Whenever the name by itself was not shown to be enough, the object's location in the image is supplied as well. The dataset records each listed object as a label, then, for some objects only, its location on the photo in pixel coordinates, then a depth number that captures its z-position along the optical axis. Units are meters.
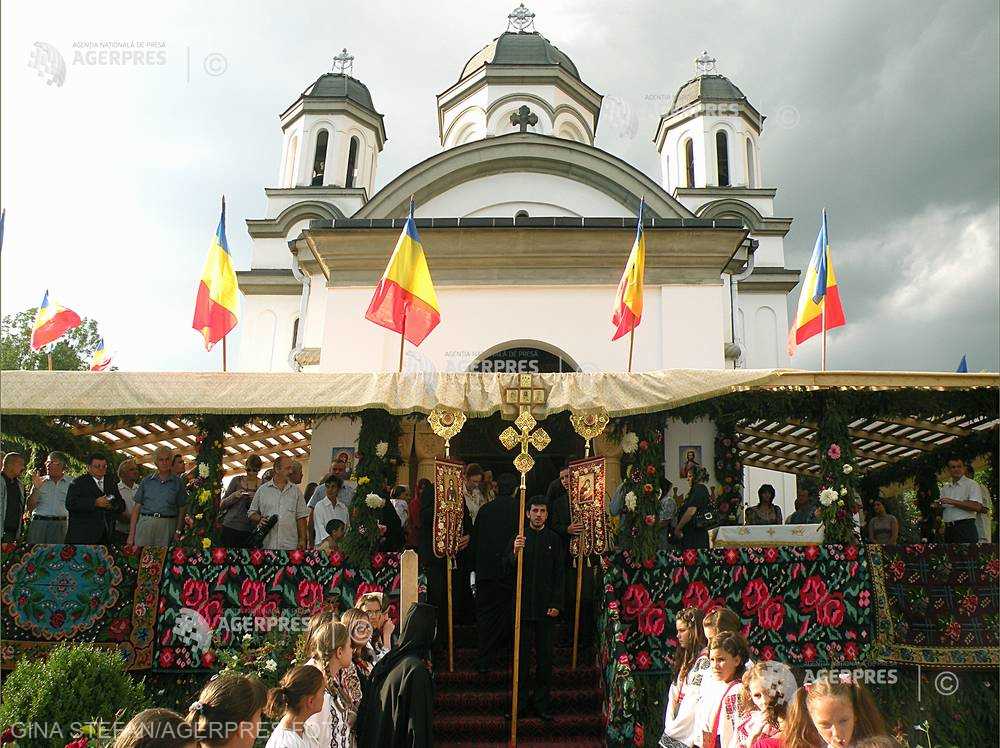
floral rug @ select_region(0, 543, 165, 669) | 7.43
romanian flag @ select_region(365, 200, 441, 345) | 10.74
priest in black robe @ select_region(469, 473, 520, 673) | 7.37
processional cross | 6.72
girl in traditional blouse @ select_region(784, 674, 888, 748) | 3.20
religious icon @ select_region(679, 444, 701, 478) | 11.90
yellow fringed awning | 7.84
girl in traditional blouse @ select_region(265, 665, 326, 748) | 3.84
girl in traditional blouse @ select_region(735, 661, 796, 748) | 3.77
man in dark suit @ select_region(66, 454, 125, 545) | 7.93
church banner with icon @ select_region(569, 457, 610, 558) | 7.41
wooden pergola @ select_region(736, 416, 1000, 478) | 9.09
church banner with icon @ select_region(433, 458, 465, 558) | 7.60
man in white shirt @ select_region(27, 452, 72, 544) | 8.21
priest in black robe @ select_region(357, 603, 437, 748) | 4.38
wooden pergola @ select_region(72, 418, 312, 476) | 9.66
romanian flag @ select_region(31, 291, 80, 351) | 13.38
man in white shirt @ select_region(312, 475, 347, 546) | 8.36
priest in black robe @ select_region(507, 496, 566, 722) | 6.78
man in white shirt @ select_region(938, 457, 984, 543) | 8.15
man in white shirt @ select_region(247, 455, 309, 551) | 8.27
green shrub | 5.53
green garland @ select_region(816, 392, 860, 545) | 7.70
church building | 13.99
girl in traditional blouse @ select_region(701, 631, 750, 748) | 4.23
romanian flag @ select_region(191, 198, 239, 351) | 12.06
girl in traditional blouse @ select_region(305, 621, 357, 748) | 4.35
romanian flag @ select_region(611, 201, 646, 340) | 11.77
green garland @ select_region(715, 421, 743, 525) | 11.02
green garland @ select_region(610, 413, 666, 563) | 7.53
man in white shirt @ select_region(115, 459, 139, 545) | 8.90
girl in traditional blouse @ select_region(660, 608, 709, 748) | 4.64
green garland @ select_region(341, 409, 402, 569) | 7.79
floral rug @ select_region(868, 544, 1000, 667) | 7.21
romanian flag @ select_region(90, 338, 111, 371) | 16.25
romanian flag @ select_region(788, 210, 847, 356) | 11.69
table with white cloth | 7.80
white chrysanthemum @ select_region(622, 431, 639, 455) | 7.94
